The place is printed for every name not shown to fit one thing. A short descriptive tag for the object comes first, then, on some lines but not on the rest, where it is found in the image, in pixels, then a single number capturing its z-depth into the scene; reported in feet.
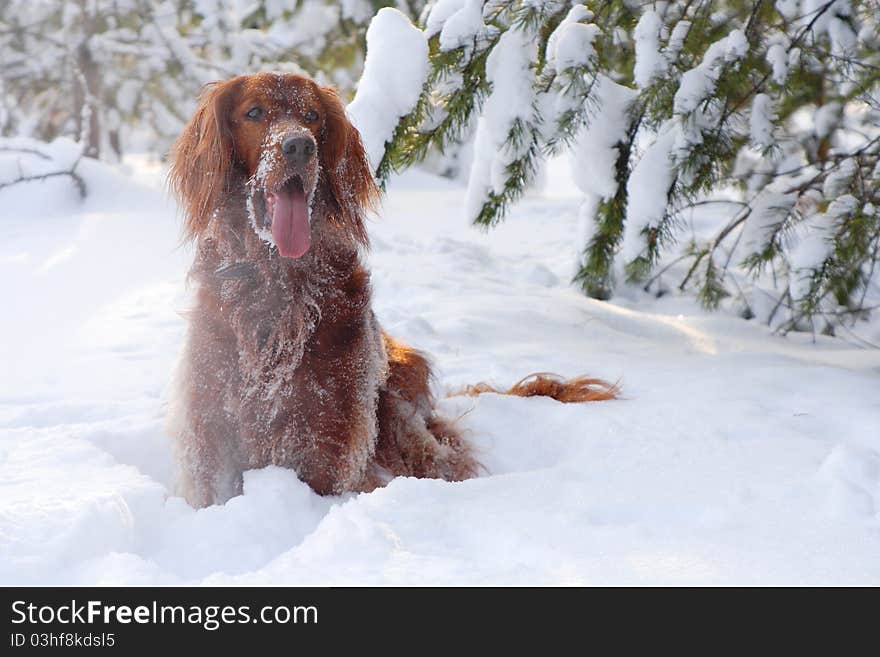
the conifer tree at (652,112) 11.63
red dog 8.88
